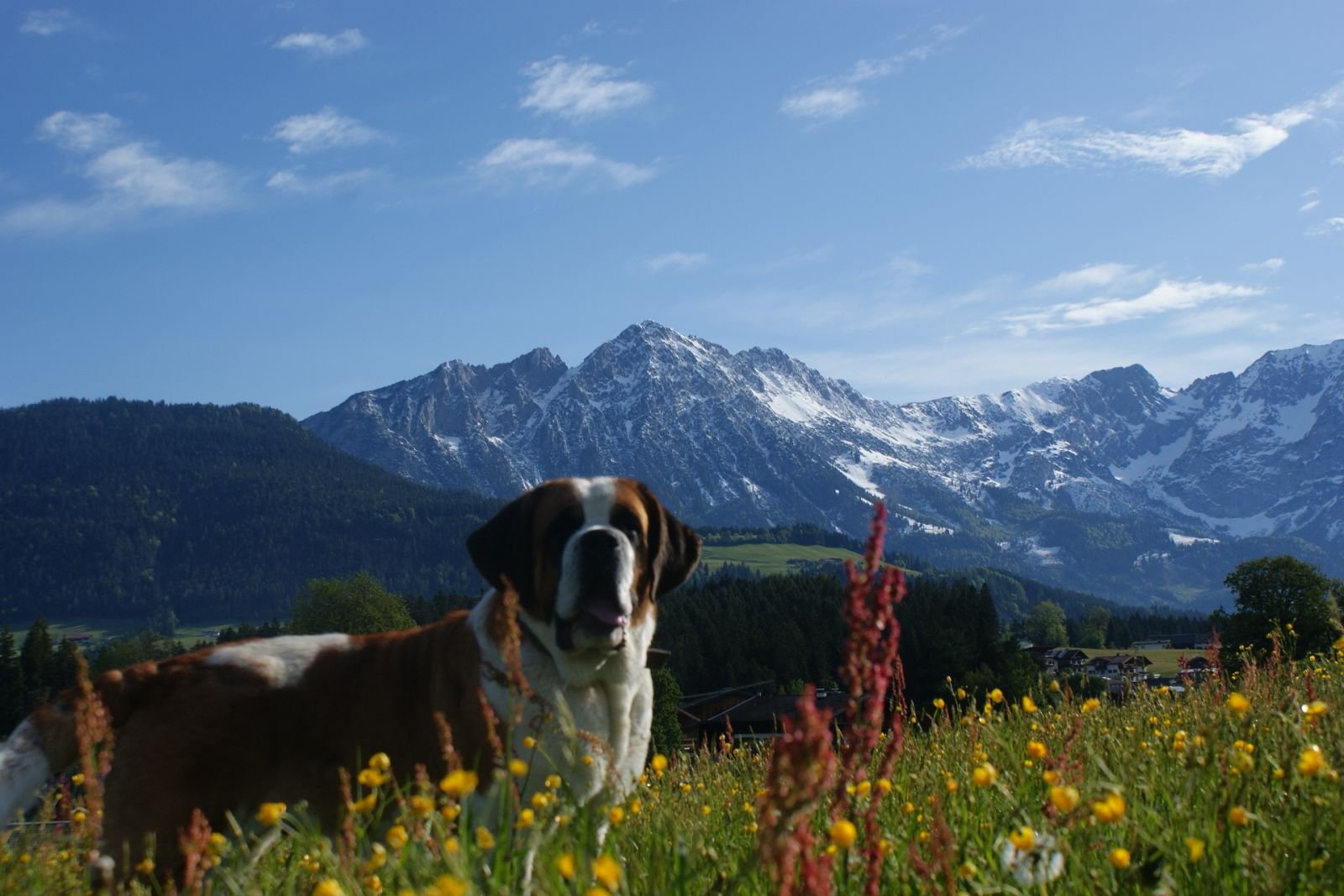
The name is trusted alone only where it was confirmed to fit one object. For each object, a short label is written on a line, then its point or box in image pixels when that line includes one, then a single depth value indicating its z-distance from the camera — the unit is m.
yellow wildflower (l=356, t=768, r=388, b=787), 3.09
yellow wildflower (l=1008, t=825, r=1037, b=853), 2.60
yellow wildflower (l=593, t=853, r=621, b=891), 1.95
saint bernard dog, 5.13
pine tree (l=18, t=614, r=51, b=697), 80.25
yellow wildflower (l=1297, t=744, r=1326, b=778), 2.78
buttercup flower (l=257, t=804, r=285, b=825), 2.90
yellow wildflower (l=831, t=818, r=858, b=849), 2.24
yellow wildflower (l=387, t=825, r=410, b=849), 2.84
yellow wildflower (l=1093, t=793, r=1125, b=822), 2.37
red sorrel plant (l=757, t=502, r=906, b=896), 2.06
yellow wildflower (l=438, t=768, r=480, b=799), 2.55
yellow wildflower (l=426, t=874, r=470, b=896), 1.88
